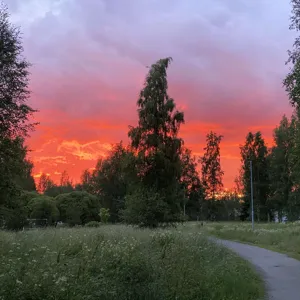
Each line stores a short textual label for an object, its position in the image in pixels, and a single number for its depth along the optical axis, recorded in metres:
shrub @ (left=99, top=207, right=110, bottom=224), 51.50
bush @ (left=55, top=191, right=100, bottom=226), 51.63
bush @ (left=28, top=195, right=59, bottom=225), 46.62
